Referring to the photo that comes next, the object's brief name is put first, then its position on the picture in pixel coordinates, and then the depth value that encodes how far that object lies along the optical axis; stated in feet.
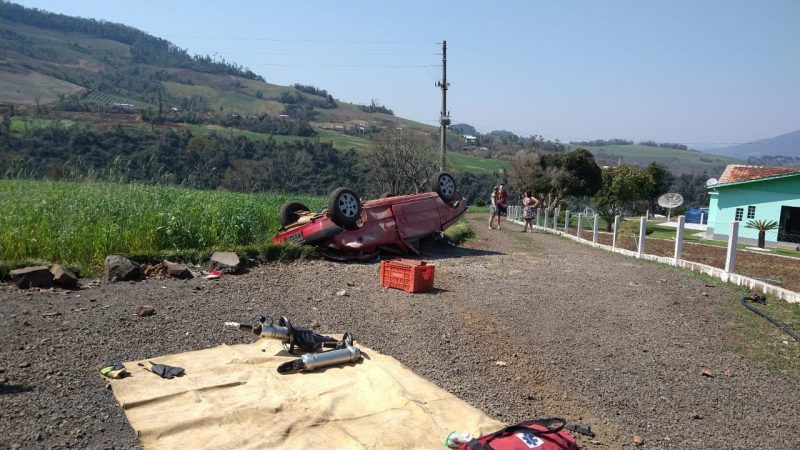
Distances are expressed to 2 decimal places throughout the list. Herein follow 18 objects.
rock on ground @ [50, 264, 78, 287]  26.43
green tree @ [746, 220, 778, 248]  87.86
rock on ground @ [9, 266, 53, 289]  25.70
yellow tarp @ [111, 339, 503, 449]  13.24
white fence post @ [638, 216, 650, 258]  48.15
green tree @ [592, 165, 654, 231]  171.63
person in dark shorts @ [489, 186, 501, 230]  77.73
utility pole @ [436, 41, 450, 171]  99.40
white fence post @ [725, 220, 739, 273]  38.01
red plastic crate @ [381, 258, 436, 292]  29.78
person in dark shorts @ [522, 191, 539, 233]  74.12
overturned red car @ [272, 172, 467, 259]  38.91
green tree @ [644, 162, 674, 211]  208.95
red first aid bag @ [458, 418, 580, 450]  11.51
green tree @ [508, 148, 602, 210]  160.15
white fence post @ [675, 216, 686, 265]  44.51
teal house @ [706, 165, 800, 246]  99.25
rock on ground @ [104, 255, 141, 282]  28.58
